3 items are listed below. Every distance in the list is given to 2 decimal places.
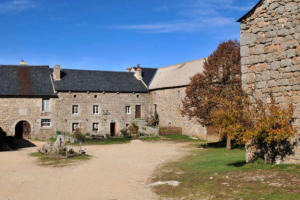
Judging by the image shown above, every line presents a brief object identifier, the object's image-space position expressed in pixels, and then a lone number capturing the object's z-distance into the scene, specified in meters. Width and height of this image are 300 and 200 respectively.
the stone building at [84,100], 29.52
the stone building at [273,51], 9.46
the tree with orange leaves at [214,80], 20.06
